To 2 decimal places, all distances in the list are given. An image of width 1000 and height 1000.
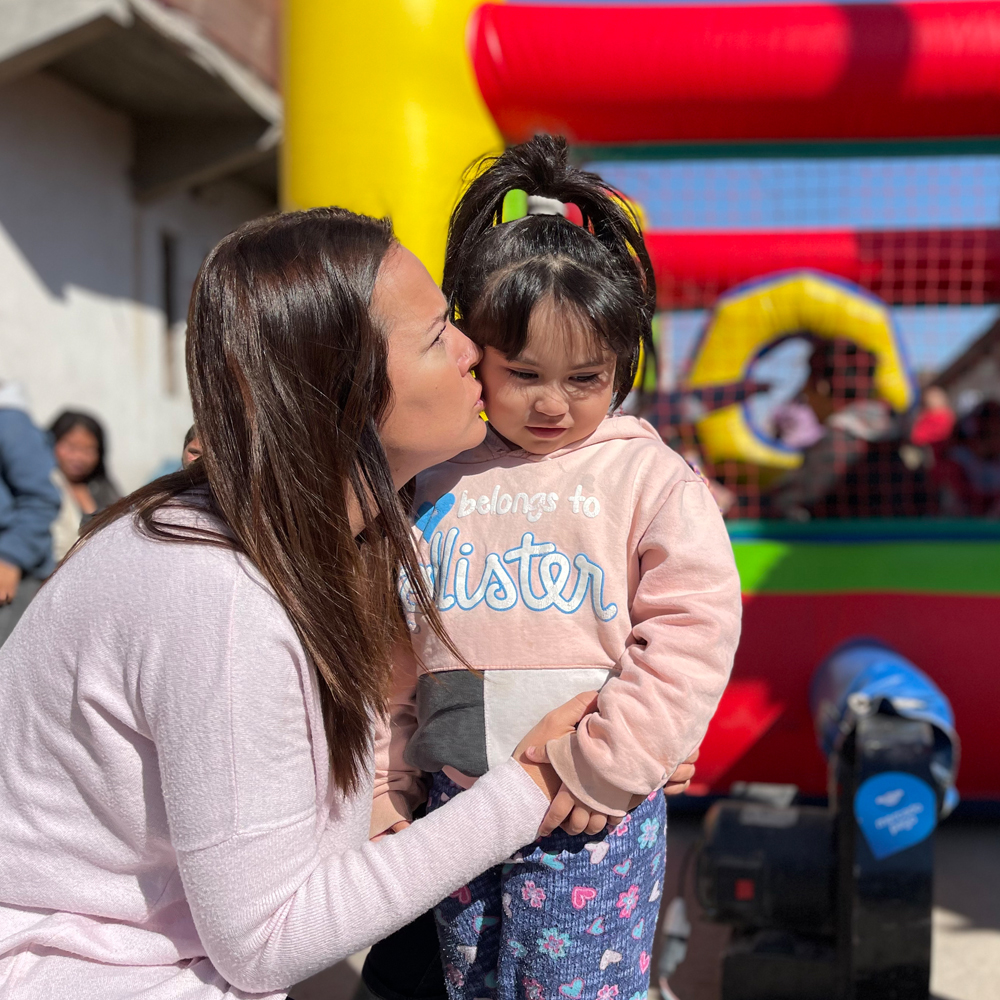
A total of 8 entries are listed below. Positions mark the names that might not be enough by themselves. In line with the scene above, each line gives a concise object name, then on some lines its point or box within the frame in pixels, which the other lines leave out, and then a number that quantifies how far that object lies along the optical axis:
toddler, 1.24
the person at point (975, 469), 5.47
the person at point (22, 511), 3.56
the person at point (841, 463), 4.18
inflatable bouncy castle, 2.93
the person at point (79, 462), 4.79
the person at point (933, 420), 5.81
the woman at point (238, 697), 1.01
